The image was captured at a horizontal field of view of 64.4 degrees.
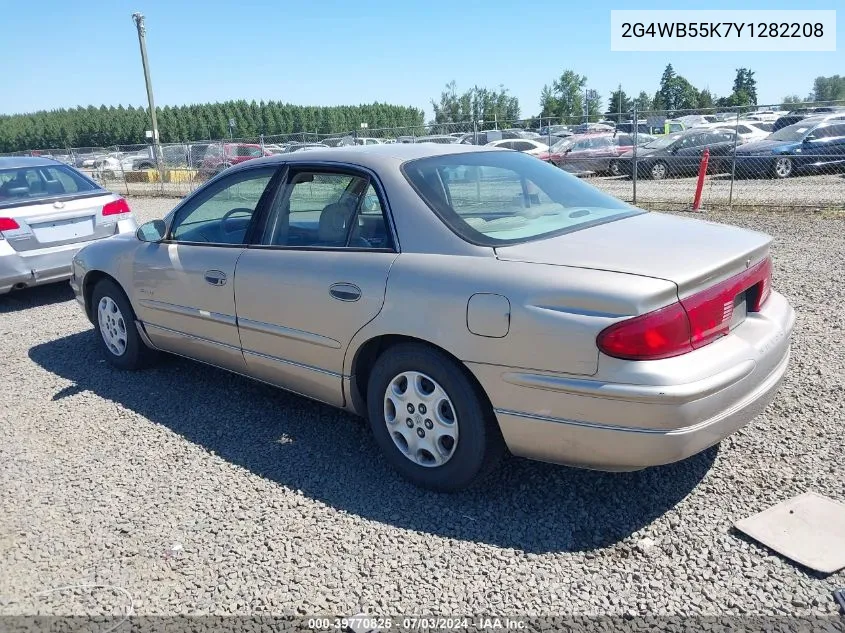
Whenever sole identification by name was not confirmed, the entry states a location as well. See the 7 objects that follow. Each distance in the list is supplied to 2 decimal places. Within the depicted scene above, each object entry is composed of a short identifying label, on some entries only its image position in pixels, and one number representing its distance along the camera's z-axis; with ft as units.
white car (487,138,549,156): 74.28
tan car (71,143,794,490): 8.46
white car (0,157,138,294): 22.38
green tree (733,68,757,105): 265.03
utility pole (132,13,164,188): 77.36
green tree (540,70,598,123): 213.66
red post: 39.17
